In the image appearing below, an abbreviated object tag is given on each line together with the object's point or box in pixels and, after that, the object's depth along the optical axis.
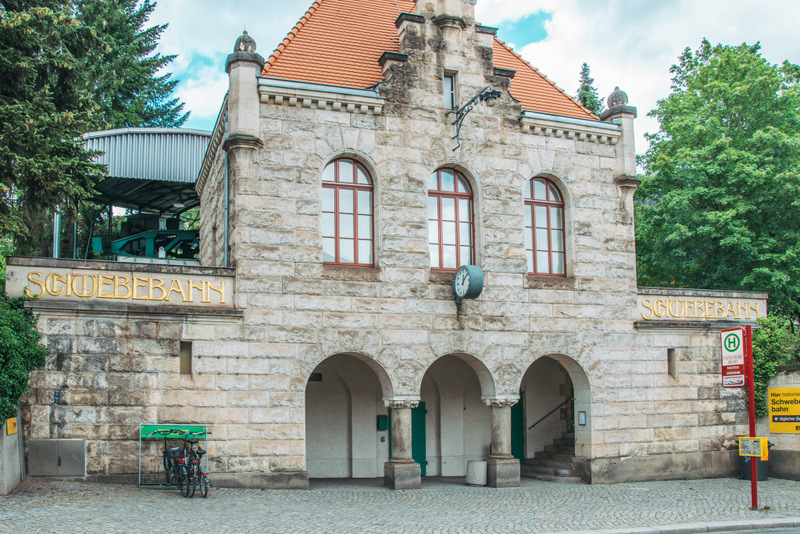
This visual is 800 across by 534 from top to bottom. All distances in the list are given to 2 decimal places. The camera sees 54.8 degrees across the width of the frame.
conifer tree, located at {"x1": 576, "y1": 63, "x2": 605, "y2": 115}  37.84
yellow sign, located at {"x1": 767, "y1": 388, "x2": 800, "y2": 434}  18.81
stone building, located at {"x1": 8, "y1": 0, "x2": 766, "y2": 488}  14.82
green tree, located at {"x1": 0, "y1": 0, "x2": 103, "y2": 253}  13.72
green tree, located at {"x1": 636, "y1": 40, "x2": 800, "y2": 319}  23.72
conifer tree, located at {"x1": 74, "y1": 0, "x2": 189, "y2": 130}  31.72
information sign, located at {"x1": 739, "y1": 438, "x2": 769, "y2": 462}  13.73
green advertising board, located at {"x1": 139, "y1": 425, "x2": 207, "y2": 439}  14.23
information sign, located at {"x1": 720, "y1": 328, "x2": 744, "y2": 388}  14.29
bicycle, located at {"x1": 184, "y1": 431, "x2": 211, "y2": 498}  13.47
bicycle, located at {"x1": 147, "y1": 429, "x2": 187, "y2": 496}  13.66
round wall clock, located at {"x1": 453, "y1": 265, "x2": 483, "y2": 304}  16.25
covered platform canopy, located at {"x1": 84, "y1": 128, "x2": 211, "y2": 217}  24.31
